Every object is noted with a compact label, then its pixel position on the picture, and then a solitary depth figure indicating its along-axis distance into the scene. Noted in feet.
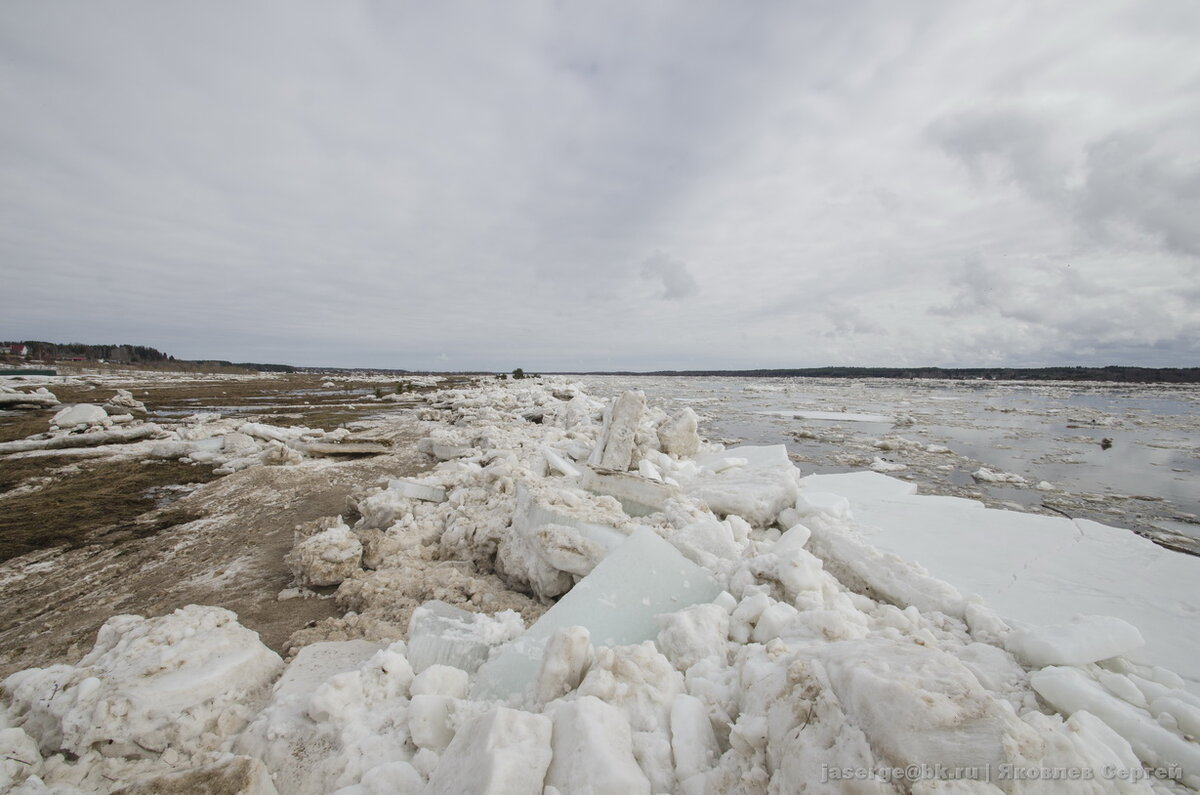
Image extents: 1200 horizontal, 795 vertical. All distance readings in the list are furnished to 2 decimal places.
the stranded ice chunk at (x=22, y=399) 61.31
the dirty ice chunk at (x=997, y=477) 29.03
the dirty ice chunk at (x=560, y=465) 23.02
